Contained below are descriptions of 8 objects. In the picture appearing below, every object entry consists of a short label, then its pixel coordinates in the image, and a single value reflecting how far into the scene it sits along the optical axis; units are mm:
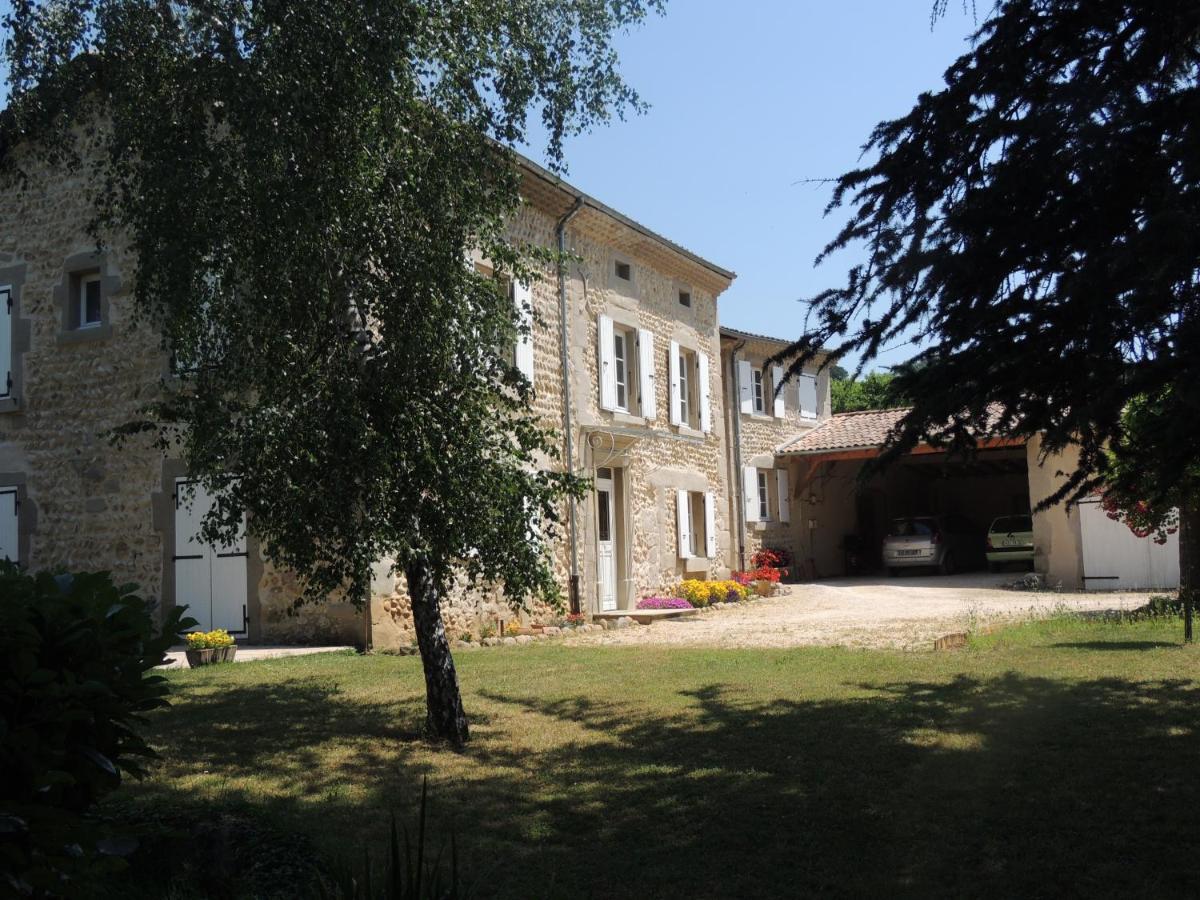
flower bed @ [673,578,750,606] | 16031
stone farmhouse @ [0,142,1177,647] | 11438
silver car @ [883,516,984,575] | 21719
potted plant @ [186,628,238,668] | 9781
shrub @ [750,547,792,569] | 19984
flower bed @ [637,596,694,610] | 15081
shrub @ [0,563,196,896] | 2227
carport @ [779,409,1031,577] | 21891
